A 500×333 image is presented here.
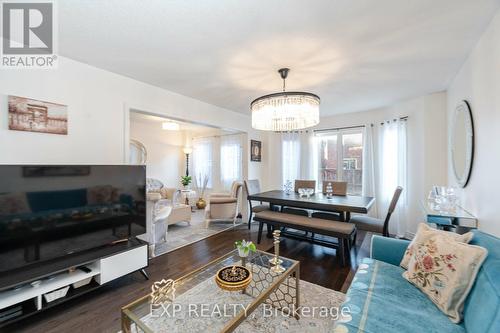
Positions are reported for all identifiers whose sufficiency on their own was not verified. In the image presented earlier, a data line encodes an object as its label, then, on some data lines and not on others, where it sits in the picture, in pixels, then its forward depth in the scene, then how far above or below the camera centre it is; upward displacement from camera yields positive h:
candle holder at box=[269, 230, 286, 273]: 1.78 -0.86
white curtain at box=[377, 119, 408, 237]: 3.75 -0.02
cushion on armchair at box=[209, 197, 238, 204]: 4.23 -0.69
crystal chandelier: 2.30 +0.66
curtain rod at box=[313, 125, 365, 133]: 4.48 +0.87
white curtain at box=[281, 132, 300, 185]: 5.04 +0.27
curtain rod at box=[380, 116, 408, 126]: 3.73 +0.90
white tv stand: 1.57 -1.00
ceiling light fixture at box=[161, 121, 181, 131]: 4.89 +1.01
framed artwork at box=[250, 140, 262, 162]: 4.85 +0.39
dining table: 2.73 -0.51
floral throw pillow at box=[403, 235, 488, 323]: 1.19 -0.66
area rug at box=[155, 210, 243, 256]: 3.25 -1.26
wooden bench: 2.59 -0.80
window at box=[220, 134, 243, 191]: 5.80 +0.22
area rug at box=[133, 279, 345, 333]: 1.46 -1.15
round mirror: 2.18 +0.29
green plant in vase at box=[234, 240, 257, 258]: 1.77 -0.71
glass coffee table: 1.26 -0.98
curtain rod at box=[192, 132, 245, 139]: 5.94 +0.95
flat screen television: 1.64 -0.40
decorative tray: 1.46 -0.83
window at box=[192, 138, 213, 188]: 6.45 +0.28
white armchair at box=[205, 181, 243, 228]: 4.25 -0.88
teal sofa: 0.99 -0.86
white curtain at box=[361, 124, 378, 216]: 4.21 +0.04
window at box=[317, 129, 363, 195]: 4.49 +0.21
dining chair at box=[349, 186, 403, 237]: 2.77 -0.81
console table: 2.01 -0.53
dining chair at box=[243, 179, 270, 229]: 4.11 -0.51
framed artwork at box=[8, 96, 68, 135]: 1.89 +0.50
